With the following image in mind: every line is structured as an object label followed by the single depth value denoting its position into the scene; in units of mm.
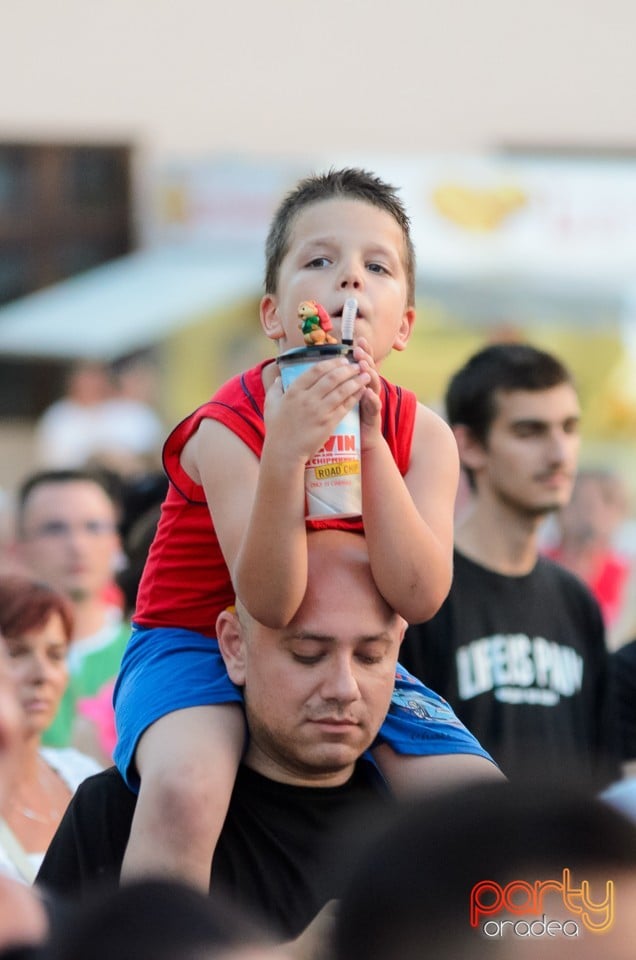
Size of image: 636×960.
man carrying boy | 6184
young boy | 5750
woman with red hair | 8883
